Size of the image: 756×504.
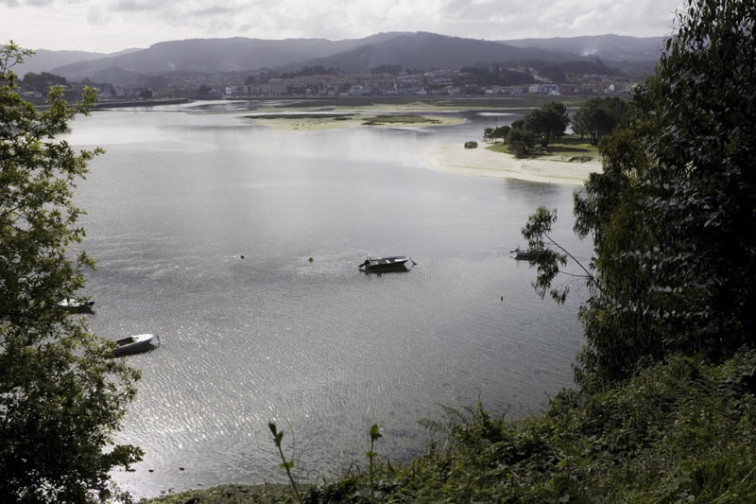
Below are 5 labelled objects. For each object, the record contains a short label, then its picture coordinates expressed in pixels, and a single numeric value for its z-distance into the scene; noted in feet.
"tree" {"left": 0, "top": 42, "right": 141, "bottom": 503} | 37.22
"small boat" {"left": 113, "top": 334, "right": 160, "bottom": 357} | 84.53
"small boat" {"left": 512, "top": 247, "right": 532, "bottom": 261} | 129.18
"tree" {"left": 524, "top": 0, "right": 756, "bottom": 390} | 42.29
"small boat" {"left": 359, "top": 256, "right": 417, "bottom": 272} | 122.72
